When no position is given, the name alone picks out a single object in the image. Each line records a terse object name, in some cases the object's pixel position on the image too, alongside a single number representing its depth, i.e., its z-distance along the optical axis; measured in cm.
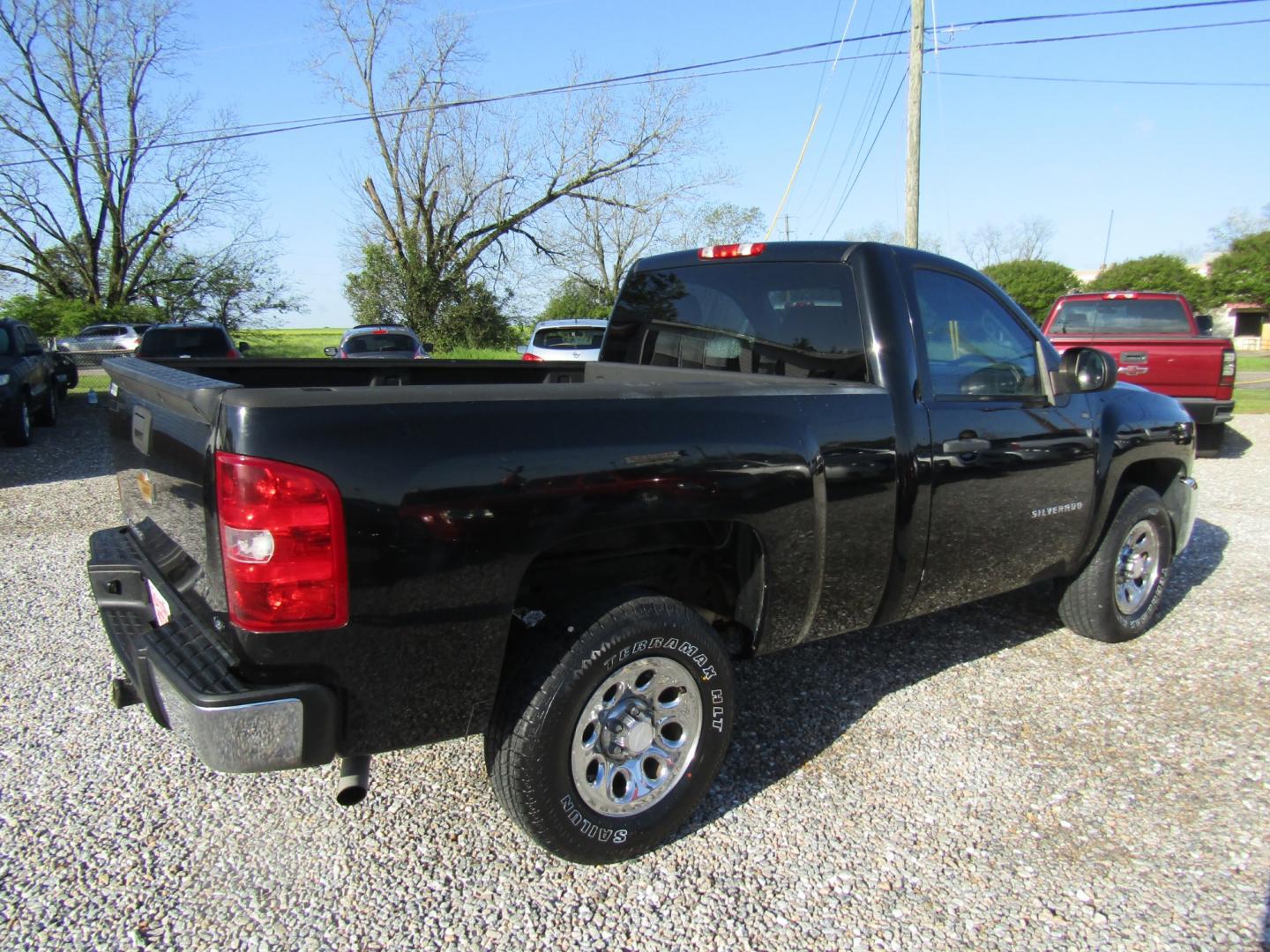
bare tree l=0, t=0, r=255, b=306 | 3662
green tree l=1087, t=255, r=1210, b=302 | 3953
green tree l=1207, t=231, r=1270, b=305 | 4266
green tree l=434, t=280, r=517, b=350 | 3716
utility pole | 1630
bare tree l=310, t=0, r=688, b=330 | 3578
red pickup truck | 1018
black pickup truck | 206
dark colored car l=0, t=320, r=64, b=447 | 1089
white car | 1370
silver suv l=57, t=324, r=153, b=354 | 3073
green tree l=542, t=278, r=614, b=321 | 4072
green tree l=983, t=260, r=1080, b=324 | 4172
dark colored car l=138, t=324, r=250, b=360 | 1429
